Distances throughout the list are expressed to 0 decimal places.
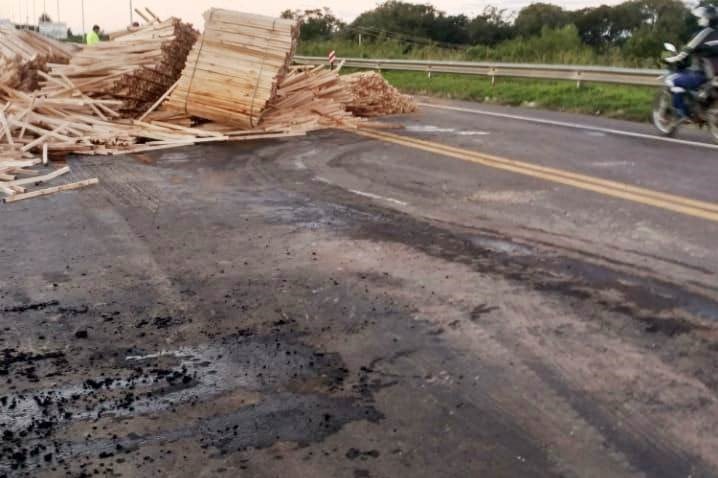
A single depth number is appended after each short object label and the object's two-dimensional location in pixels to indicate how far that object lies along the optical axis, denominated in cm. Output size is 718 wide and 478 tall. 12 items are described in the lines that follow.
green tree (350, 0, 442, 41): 6681
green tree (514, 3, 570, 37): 6211
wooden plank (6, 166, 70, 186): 906
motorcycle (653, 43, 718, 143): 1230
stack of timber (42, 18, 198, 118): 1409
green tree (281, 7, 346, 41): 6495
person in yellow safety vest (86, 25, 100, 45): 2286
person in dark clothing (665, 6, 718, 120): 1227
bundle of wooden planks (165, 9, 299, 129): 1337
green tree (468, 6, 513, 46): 6312
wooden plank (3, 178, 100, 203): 830
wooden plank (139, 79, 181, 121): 1384
